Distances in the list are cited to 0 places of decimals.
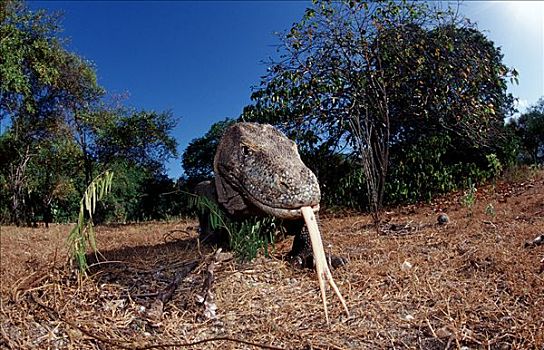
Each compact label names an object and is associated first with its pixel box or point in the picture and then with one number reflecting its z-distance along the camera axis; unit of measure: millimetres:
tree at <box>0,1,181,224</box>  10766
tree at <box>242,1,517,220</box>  6715
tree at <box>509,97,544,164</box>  12102
